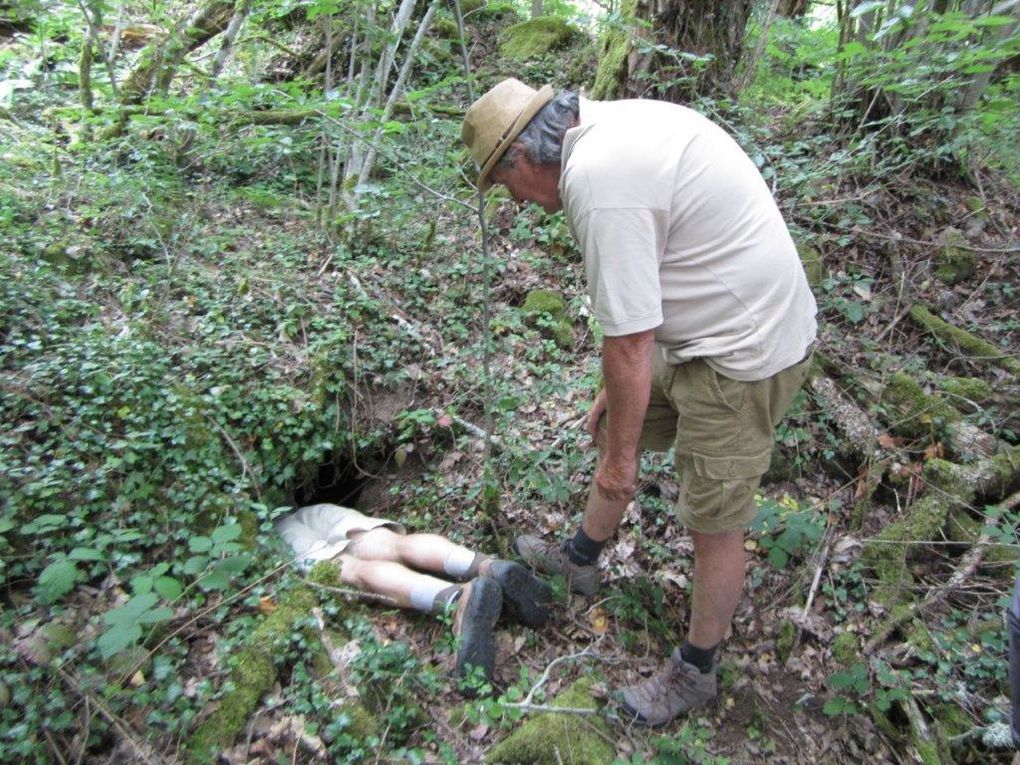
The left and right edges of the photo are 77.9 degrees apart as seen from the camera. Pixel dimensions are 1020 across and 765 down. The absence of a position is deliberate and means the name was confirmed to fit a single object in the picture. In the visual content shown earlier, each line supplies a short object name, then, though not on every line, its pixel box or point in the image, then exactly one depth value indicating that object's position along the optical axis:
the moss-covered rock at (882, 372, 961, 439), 3.78
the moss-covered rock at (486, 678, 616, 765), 2.47
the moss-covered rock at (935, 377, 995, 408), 3.96
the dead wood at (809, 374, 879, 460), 3.79
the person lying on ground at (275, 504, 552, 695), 2.84
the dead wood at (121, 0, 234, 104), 6.04
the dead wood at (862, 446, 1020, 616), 3.19
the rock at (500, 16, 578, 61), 8.88
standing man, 2.03
